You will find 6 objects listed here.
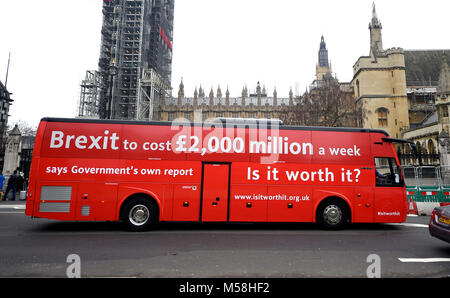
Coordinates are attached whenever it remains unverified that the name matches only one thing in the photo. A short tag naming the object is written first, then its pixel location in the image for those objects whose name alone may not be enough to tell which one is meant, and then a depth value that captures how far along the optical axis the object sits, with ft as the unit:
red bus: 24.82
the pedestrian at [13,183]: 49.87
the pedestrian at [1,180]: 46.91
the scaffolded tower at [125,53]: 157.79
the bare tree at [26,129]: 207.00
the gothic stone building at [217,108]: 209.77
